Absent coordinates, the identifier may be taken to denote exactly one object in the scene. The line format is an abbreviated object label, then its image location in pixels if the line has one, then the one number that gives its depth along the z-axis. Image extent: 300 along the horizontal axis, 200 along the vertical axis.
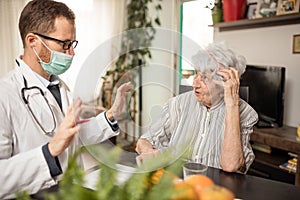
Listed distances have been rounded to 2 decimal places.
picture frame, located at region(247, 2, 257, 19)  2.68
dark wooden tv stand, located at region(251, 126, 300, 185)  2.17
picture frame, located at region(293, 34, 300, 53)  2.44
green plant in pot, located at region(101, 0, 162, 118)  0.87
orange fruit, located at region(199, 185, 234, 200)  0.45
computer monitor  2.47
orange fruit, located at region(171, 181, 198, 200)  0.41
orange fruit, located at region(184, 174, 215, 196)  0.49
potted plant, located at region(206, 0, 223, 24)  2.90
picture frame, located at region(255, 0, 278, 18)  2.47
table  0.87
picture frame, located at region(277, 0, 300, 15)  2.30
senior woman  1.13
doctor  0.87
